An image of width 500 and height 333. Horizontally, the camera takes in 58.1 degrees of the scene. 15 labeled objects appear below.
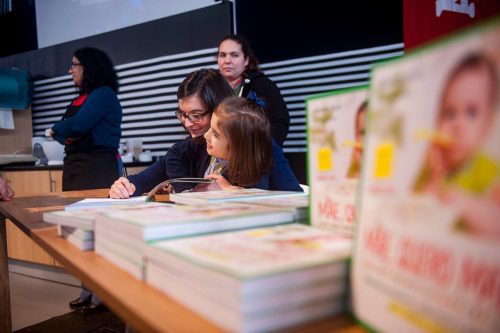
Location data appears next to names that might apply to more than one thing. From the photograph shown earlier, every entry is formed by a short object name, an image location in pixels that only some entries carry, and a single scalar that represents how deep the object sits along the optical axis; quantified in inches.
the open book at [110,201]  51.8
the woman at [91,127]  118.5
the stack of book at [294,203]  31.8
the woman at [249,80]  113.6
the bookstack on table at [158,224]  25.9
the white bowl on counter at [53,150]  176.1
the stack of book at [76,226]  34.5
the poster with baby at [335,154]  25.9
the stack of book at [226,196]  41.0
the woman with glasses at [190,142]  78.3
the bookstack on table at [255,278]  17.8
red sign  83.0
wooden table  19.1
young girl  68.2
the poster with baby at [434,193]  14.3
